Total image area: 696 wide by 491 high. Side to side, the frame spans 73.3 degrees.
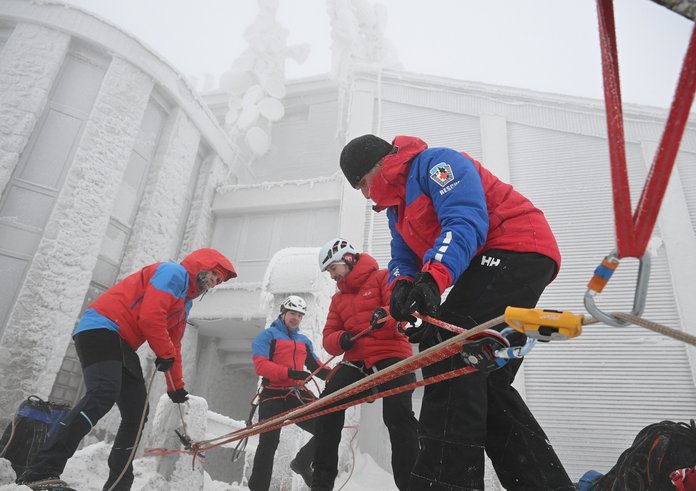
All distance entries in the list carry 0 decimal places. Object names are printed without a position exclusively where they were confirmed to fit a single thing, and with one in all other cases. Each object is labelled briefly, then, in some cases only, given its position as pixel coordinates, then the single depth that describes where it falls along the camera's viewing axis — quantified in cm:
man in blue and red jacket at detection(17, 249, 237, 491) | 314
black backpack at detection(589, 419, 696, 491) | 348
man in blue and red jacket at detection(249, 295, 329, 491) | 413
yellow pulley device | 124
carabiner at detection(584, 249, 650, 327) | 102
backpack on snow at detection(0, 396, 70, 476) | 498
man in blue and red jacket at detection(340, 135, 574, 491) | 168
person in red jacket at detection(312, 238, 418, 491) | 309
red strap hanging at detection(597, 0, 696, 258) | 92
